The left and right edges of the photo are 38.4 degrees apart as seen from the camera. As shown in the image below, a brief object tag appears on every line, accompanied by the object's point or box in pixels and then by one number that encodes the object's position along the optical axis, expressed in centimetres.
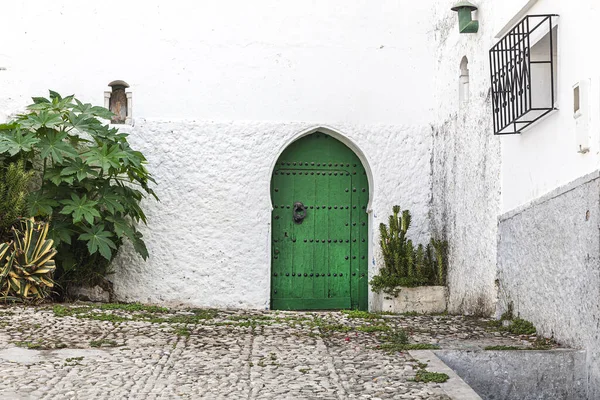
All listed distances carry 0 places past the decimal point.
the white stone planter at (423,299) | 997
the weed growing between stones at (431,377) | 578
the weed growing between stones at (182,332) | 758
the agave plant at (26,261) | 891
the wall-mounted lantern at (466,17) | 910
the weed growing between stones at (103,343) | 701
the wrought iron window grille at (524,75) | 725
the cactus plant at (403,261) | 1000
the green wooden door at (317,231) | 1054
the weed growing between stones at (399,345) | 690
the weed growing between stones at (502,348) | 677
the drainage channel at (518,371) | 645
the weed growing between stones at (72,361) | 625
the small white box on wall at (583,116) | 640
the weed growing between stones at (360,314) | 880
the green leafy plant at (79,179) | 907
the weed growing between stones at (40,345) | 686
